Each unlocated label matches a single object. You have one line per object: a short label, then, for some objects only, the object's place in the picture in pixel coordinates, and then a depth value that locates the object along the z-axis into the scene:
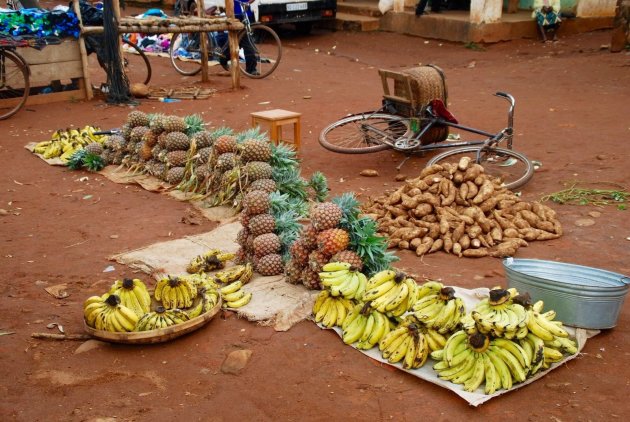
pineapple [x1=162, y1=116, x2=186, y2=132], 7.77
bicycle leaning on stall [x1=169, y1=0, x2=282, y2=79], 13.05
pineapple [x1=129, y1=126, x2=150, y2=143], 8.23
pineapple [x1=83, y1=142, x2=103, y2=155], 8.48
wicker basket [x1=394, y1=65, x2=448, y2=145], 7.75
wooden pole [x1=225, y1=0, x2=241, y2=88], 11.91
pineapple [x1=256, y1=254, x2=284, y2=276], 5.33
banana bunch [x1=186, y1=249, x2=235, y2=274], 5.52
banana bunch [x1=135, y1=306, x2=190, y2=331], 4.41
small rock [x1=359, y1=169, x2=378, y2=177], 7.85
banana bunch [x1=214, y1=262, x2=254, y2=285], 5.23
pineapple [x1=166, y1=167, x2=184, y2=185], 7.65
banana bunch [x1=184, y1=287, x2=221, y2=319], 4.64
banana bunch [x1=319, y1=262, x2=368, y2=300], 4.50
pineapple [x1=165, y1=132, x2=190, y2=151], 7.71
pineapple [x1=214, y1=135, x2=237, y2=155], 6.97
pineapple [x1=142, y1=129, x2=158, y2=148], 8.05
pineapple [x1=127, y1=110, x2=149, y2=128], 8.32
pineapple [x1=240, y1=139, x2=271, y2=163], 6.63
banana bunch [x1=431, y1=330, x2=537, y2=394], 3.78
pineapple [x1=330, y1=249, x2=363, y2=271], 4.77
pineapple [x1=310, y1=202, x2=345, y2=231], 4.88
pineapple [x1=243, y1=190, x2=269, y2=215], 5.52
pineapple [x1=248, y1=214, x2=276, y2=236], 5.46
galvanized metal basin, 4.20
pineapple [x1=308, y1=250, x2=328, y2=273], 4.86
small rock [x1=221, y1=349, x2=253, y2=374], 4.21
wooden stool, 7.82
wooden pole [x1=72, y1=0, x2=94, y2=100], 11.30
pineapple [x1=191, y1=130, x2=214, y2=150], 7.51
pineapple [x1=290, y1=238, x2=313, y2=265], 5.04
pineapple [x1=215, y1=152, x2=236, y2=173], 6.89
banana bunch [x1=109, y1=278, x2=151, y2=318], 4.61
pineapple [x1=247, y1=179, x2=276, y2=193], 6.34
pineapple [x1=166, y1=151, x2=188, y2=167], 7.73
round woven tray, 4.32
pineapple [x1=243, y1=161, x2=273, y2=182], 6.55
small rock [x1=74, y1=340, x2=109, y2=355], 4.41
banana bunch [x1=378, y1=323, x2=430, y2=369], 4.04
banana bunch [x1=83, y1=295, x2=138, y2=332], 4.36
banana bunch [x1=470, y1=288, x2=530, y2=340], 3.79
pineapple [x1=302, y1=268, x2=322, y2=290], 4.97
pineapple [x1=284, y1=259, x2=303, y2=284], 5.12
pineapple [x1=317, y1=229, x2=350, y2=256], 4.80
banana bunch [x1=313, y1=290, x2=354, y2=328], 4.54
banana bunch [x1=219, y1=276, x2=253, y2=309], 4.90
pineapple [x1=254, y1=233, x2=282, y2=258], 5.38
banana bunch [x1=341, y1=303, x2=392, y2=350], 4.30
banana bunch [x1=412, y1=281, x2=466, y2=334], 4.10
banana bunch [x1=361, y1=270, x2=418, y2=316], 4.30
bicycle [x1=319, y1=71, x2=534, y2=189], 7.20
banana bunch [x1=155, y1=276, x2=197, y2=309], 4.79
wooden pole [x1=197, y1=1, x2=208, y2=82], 12.62
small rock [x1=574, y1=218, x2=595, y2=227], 6.17
